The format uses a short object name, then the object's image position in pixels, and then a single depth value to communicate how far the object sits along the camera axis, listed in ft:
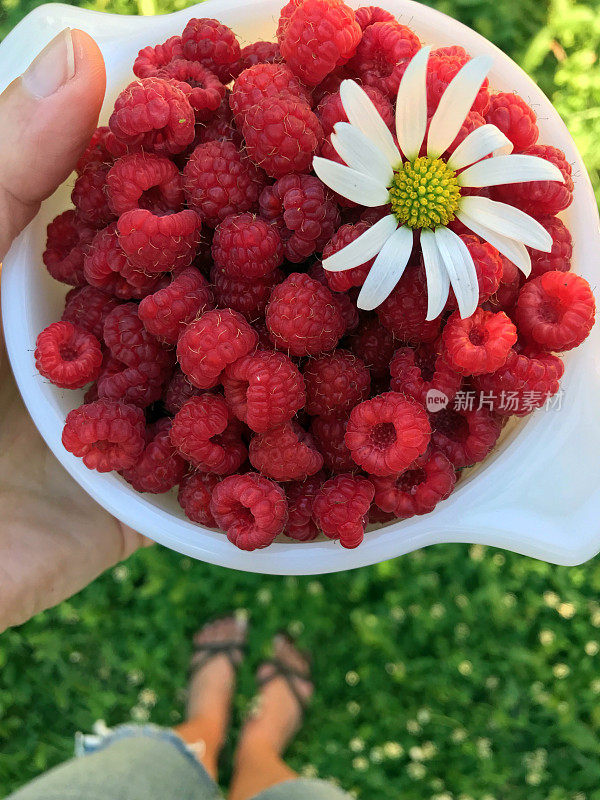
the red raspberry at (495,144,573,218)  0.57
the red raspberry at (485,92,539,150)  0.57
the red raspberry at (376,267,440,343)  0.56
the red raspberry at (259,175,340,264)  0.53
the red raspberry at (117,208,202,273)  0.53
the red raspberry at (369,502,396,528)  0.65
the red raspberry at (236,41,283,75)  0.60
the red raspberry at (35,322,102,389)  0.58
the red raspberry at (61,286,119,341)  0.62
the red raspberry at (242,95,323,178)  0.52
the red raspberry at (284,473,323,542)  0.61
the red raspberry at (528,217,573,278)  0.60
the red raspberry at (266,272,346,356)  0.53
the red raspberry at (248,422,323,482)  0.56
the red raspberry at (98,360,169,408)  0.60
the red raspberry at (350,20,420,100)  0.56
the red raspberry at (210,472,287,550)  0.55
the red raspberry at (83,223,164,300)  0.57
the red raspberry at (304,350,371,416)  0.57
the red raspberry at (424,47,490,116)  0.55
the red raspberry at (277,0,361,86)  0.54
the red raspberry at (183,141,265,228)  0.55
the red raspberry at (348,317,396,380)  0.61
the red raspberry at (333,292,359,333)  0.57
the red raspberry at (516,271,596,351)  0.56
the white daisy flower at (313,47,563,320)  0.51
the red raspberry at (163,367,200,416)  0.60
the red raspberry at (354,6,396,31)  0.60
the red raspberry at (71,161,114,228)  0.60
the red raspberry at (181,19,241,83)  0.59
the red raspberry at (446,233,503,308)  0.53
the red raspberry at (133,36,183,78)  0.61
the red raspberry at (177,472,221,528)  0.61
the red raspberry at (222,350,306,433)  0.52
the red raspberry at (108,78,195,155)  0.53
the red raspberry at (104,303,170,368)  0.59
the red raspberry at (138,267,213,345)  0.55
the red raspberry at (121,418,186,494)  0.60
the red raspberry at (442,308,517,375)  0.53
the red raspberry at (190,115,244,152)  0.59
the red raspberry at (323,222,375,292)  0.53
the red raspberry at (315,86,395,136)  0.55
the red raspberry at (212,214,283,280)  0.53
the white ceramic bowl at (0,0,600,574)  0.65
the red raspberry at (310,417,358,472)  0.60
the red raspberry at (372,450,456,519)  0.58
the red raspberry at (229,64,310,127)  0.54
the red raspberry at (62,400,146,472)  0.58
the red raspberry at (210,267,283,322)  0.56
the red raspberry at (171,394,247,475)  0.55
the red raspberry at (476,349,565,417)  0.57
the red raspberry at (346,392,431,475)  0.53
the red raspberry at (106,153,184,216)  0.54
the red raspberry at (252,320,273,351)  0.58
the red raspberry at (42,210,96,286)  0.63
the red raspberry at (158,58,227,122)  0.57
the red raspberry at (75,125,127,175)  0.63
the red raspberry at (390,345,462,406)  0.55
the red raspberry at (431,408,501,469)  0.59
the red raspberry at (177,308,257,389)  0.52
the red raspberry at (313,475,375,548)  0.56
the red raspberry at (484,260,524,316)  0.57
